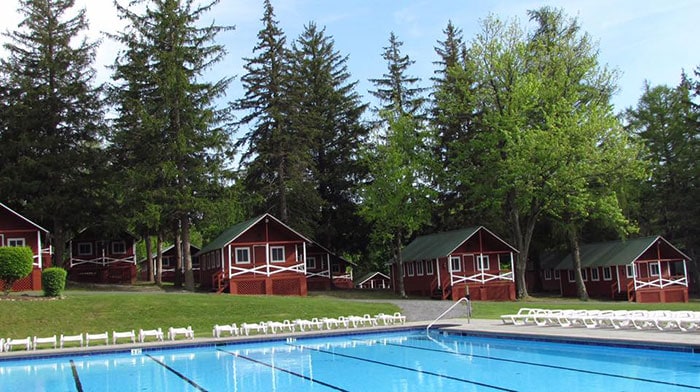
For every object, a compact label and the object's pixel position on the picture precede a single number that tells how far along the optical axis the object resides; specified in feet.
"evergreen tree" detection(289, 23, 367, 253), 162.30
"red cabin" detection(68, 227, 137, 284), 155.12
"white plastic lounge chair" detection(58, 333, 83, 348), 69.26
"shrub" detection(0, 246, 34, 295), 94.89
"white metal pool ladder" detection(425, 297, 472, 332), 81.40
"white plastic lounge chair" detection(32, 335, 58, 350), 69.15
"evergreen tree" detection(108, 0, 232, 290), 126.72
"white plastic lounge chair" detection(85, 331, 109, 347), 70.69
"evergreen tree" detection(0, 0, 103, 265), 127.65
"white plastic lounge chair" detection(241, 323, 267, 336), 79.41
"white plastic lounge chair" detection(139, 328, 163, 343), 74.59
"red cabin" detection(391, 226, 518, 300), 134.82
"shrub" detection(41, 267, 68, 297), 93.86
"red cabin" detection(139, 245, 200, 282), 199.31
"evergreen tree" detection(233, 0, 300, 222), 145.48
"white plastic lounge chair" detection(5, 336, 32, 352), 68.59
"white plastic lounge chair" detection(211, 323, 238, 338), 76.23
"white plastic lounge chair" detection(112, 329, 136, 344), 72.03
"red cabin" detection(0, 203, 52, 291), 110.32
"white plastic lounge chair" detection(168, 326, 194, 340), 75.00
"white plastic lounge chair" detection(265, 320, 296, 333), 81.59
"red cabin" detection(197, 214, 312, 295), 129.29
